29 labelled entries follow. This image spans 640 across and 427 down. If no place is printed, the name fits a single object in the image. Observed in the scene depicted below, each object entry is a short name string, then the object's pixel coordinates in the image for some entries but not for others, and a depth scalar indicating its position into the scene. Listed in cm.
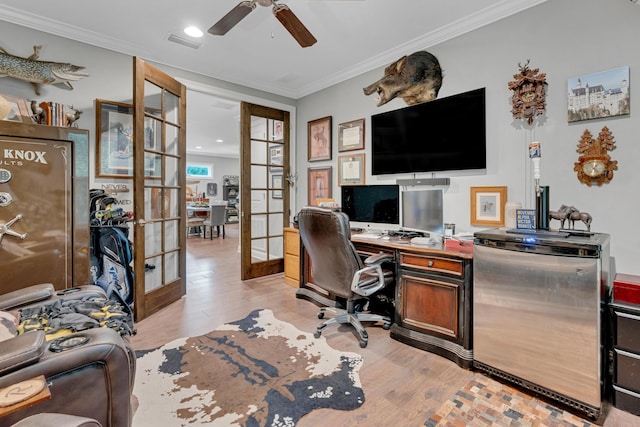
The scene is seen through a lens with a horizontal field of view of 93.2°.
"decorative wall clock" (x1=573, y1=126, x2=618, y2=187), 205
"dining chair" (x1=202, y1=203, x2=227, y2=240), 832
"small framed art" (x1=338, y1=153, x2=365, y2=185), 374
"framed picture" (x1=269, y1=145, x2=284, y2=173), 454
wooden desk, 213
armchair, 94
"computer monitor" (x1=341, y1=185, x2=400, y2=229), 327
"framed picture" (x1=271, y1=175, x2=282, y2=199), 457
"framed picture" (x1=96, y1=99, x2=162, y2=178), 300
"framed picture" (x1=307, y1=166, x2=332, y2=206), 419
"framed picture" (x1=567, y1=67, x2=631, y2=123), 200
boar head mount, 300
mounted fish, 253
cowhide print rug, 164
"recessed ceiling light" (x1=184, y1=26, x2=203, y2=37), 286
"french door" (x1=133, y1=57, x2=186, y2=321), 280
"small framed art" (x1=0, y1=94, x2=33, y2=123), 238
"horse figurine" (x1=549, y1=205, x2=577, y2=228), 199
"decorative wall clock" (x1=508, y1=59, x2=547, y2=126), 233
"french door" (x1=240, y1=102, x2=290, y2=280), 421
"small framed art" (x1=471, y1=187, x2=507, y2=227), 256
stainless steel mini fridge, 161
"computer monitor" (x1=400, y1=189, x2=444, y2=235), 267
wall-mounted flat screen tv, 268
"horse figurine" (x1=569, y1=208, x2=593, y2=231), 194
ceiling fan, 204
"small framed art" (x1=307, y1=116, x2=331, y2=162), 413
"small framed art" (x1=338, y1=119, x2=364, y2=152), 372
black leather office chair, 227
